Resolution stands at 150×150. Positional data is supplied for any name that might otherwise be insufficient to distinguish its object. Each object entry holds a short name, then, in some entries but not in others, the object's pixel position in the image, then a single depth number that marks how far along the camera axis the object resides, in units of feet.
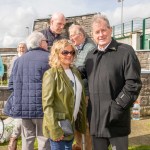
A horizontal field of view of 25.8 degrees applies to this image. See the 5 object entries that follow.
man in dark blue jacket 12.62
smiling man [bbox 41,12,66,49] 15.29
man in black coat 10.03
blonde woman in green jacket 10.32
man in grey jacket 13.63
